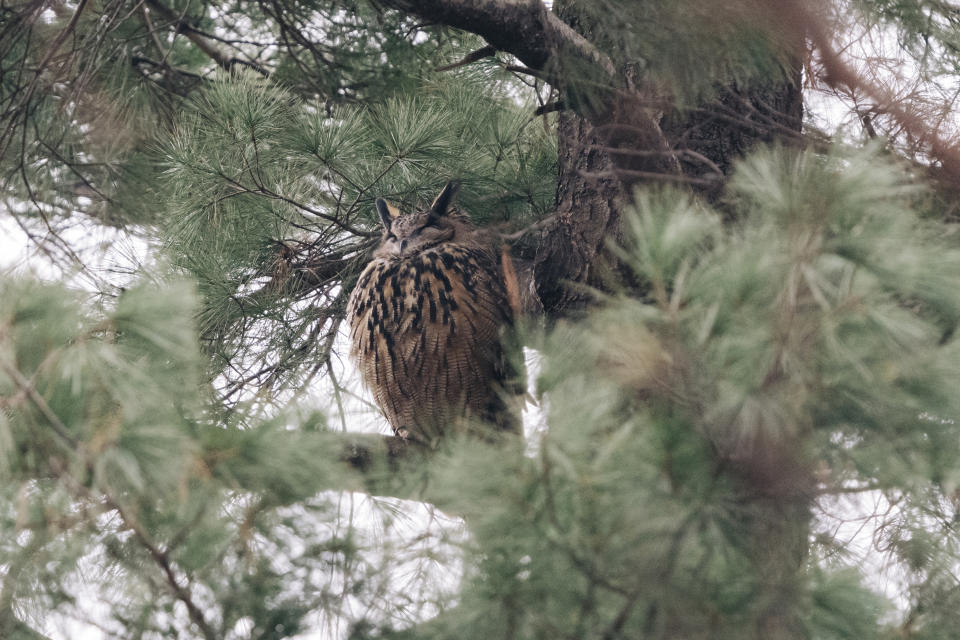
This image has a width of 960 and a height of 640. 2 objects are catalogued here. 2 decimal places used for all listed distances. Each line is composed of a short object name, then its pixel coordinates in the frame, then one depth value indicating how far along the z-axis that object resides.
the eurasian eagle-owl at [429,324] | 22.48
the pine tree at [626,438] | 16.69
